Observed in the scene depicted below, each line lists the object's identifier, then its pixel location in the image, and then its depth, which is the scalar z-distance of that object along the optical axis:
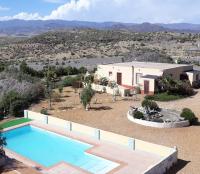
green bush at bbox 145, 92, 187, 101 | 20.70
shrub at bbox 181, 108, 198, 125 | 15.48
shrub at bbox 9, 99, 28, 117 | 18.15
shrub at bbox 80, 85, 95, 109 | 18.30
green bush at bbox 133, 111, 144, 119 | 16.19
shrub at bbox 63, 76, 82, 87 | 25.44
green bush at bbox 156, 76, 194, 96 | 21.72
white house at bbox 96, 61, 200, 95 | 22.79
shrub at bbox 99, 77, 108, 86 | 24.43
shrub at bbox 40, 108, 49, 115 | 17.61
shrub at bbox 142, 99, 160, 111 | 17.02
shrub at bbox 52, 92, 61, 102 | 21.06
